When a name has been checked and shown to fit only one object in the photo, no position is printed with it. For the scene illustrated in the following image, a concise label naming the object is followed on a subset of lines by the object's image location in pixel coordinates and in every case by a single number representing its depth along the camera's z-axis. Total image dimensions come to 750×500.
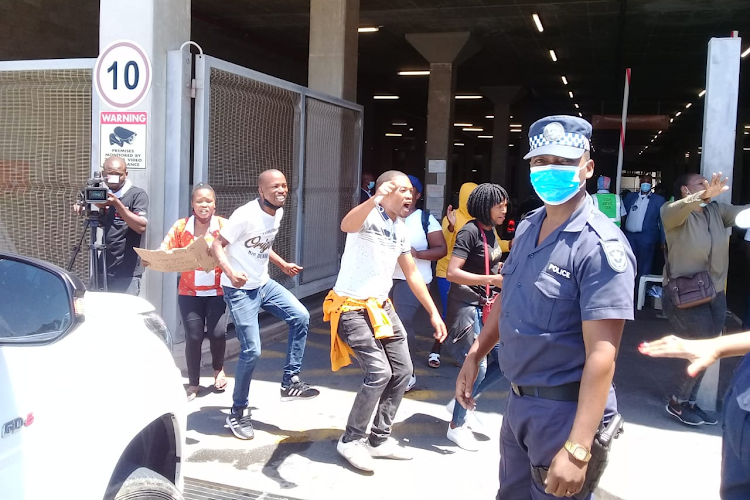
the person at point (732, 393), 2.08
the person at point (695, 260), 5.22
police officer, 2.27
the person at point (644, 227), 10.48
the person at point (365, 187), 10.63
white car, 2.11
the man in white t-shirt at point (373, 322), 4.24
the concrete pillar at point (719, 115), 5.43
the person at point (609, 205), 9.62
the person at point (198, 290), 5.41
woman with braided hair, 4.70
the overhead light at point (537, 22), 14.69
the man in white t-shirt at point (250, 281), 4.82
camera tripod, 5.21
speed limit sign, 5.98
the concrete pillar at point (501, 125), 24.58
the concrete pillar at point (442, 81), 16.88
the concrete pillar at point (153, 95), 6.01
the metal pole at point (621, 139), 7.18
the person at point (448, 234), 5.81
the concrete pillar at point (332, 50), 10.65
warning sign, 6.03
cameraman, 5.70
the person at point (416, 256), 6.00
